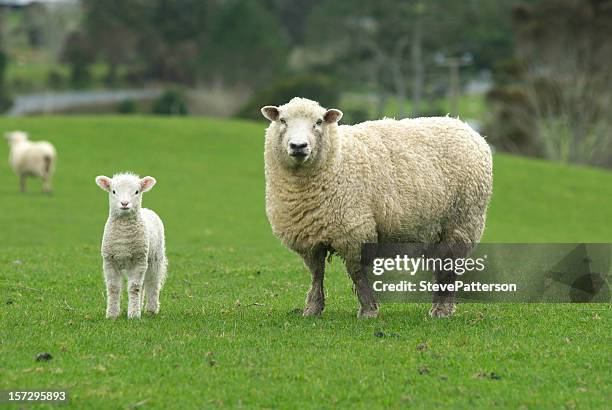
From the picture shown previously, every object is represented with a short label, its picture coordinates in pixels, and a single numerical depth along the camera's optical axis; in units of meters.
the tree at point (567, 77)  50.50
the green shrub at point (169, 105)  70.94
